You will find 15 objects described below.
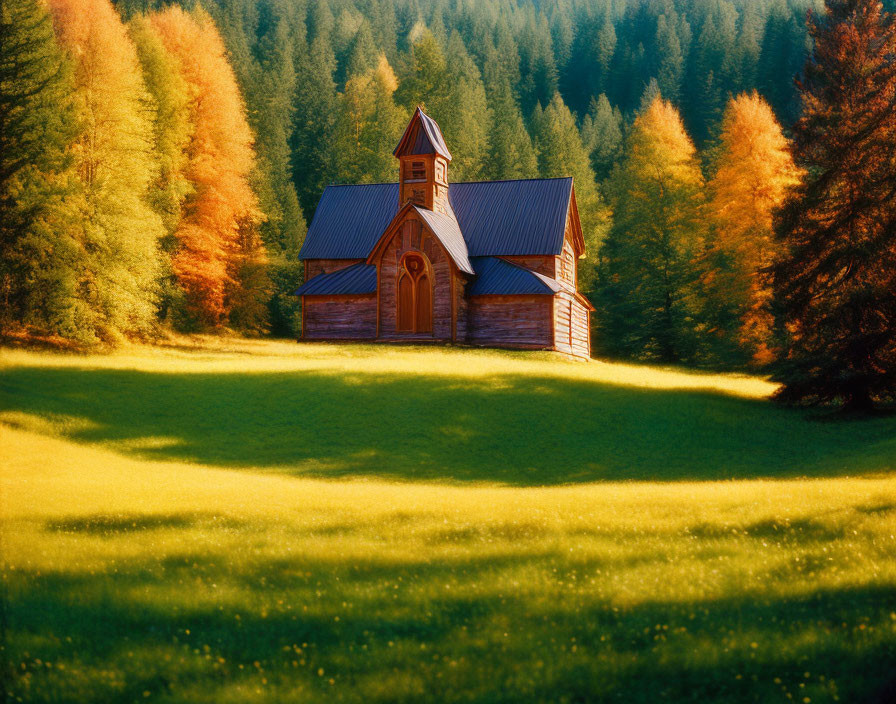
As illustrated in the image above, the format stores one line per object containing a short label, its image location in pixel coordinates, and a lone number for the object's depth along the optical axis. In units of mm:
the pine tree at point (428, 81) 69125
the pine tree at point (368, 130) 66500
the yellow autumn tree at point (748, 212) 42594
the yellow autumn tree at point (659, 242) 53844
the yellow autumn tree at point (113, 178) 34656
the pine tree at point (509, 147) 71688
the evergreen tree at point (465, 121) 68000
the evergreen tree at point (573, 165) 68438
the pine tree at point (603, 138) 92694
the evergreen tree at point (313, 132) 81750
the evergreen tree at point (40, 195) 30219
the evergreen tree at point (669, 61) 115375
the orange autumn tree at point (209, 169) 47438
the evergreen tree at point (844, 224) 27609
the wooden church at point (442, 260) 44375
